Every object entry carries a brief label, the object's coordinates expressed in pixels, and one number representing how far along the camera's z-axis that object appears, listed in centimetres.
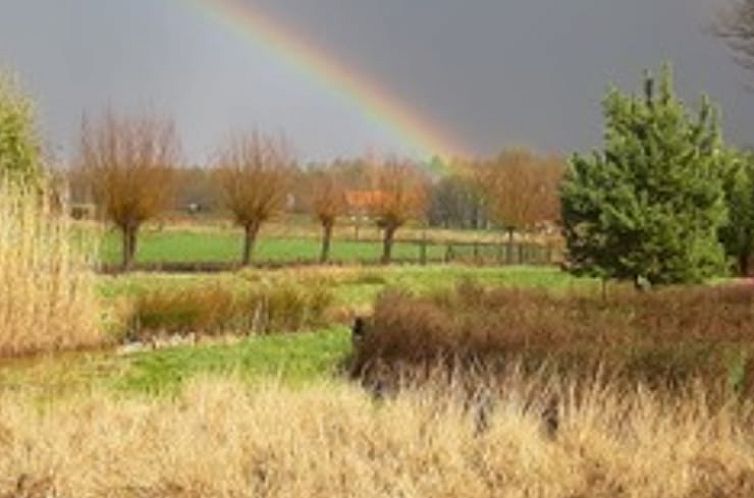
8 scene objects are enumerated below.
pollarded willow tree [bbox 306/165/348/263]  7675
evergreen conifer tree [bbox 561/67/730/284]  2730
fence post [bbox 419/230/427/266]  6906
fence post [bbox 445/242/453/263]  7162
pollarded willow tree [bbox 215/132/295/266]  6406
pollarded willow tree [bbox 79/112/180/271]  5356
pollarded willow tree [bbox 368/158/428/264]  8188
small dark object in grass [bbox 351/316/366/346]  1535
